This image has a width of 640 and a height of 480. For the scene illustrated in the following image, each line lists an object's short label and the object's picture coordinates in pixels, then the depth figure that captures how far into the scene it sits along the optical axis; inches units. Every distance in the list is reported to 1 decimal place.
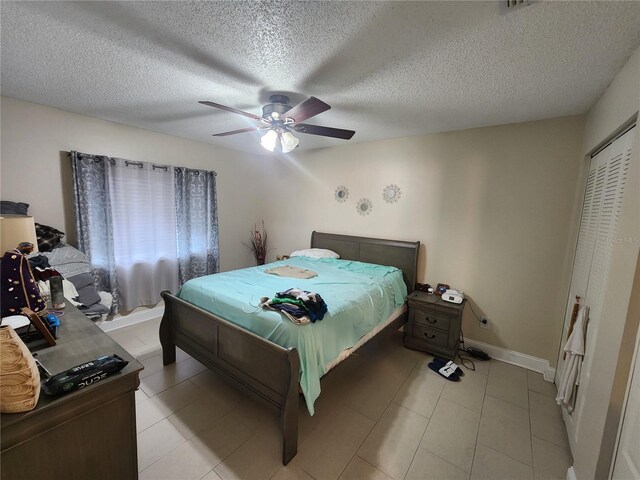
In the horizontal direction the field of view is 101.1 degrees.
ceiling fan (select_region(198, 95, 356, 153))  79.7
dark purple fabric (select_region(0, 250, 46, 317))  54.3
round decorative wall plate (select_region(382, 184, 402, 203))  135.4
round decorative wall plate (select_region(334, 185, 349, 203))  153.7
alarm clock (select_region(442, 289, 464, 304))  111.5
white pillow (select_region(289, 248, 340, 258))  152.0
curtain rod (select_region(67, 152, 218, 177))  126.6
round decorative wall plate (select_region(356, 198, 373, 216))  145.5
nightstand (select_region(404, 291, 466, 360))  108.2
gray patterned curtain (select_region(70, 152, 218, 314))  118.3
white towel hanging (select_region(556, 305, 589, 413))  69.1
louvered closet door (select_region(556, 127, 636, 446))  62.3
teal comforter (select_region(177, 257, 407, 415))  69.0
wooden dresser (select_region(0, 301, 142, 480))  35.2
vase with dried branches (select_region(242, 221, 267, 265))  191.9
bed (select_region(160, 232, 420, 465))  65.3
